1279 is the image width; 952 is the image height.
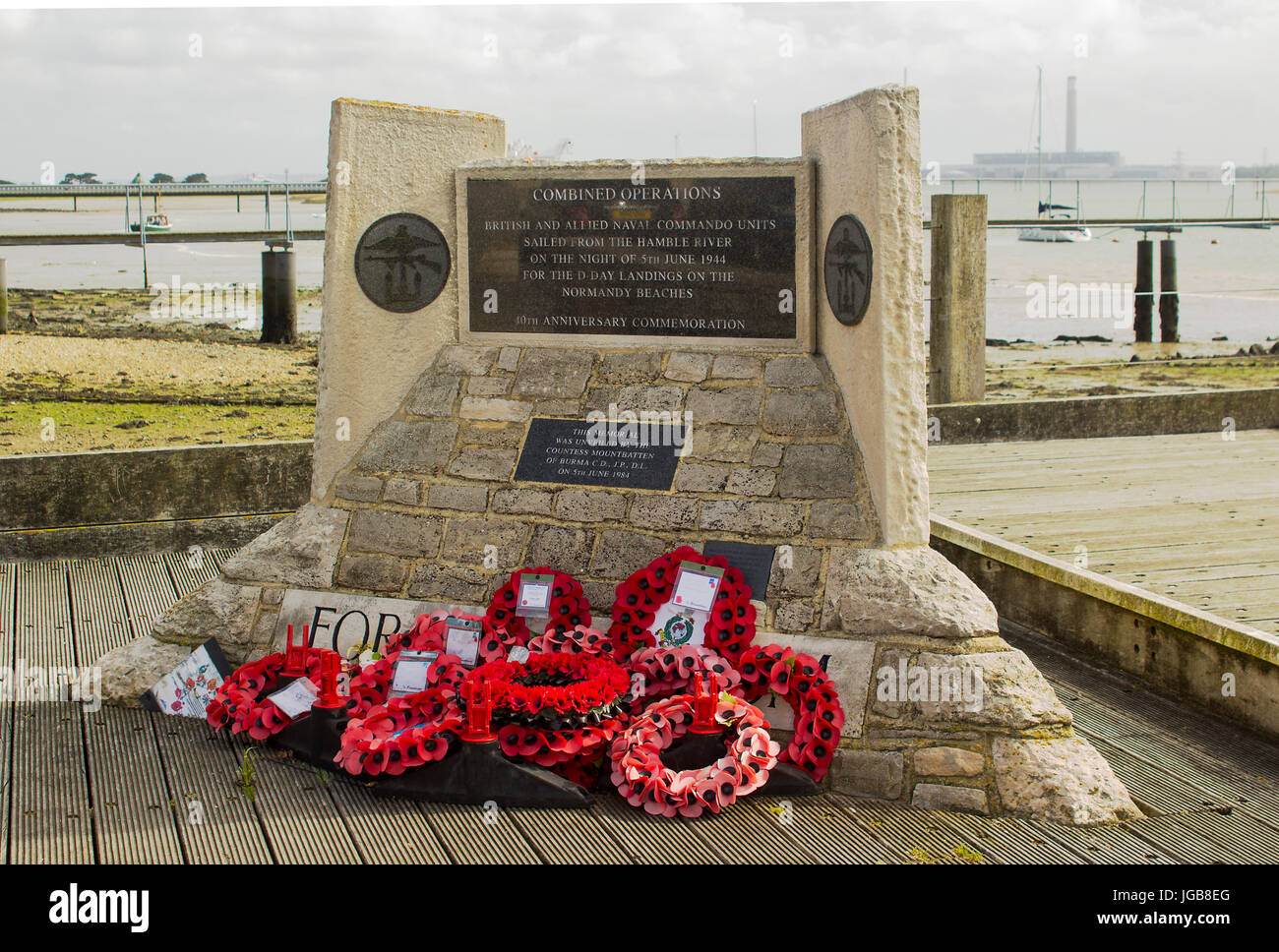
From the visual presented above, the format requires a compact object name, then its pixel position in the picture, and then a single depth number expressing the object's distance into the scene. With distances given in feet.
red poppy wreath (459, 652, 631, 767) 13.58
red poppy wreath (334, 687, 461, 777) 13.61
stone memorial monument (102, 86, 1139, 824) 14.19
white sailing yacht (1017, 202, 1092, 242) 143.13
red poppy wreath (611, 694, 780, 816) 13.34
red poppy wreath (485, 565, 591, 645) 15.64
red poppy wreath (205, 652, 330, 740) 14.97
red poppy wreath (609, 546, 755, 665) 14.80
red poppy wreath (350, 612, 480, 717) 14.74
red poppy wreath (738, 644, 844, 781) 13.85
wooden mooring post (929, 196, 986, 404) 29.07
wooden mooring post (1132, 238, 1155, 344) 59.47
